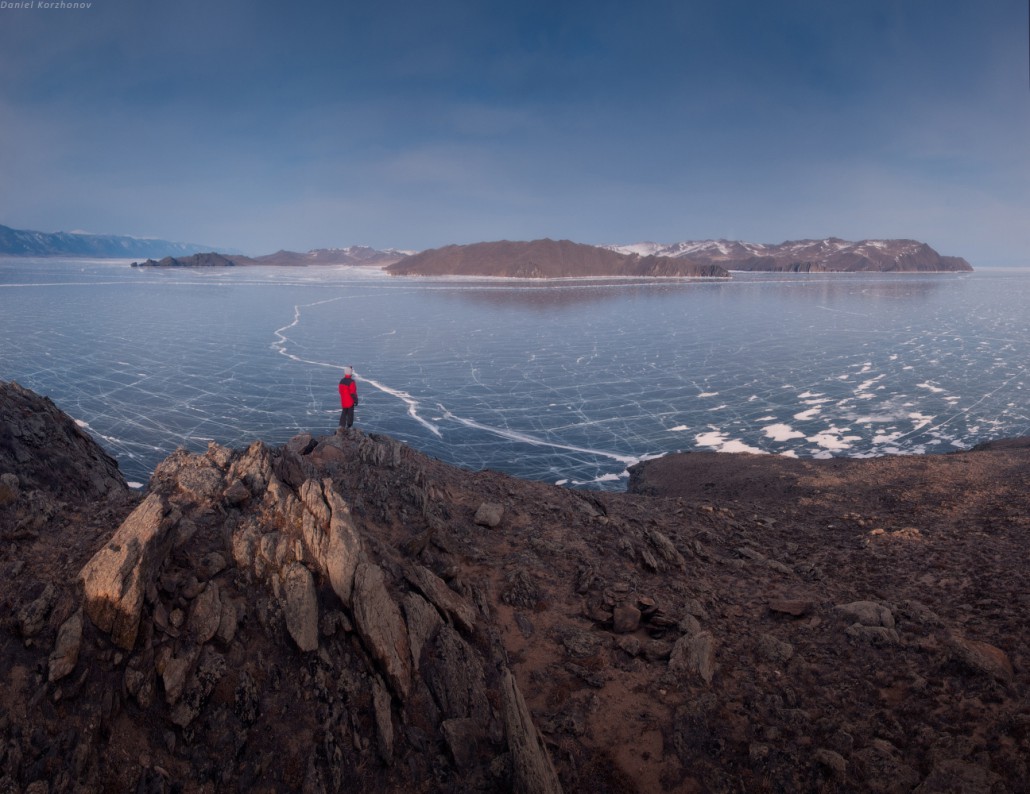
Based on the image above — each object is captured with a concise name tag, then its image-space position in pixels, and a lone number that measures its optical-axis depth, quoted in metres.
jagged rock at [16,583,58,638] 3.99
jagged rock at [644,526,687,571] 7.41
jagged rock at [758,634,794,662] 5.39
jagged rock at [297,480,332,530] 5.60
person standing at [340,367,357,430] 12.69
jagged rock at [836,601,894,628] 5.65
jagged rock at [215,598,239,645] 4.48
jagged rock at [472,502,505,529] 7.90
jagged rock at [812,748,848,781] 4.07
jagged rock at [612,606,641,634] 5.85
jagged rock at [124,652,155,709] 3.96
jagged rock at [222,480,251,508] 5.91
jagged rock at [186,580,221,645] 4.44
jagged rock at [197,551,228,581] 4.91
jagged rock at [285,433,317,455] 9.29
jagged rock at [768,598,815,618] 6.09
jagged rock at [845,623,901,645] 5.34
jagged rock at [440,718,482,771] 4.20
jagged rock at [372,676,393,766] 4.15
